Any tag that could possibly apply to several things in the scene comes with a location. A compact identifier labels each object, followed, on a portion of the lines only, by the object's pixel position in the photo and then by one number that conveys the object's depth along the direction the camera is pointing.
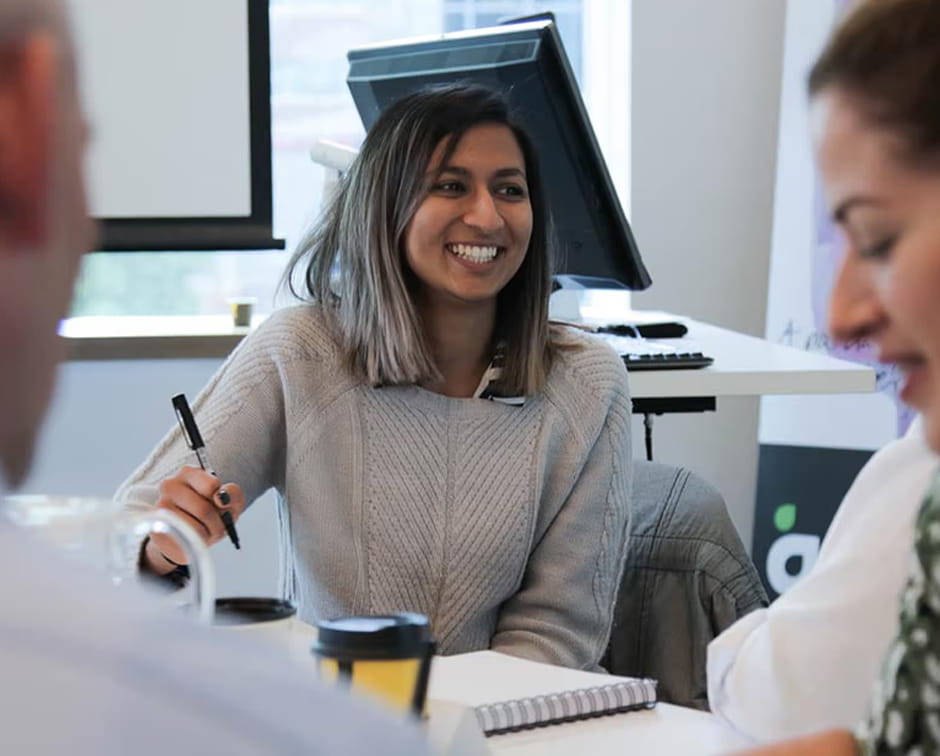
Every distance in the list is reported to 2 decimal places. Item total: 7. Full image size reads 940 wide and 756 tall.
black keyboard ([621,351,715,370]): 2.30
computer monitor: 2.15
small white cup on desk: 1.41
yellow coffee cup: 1.20
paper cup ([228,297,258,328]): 3.22
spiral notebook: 1.46
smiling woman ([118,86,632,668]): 1.98
